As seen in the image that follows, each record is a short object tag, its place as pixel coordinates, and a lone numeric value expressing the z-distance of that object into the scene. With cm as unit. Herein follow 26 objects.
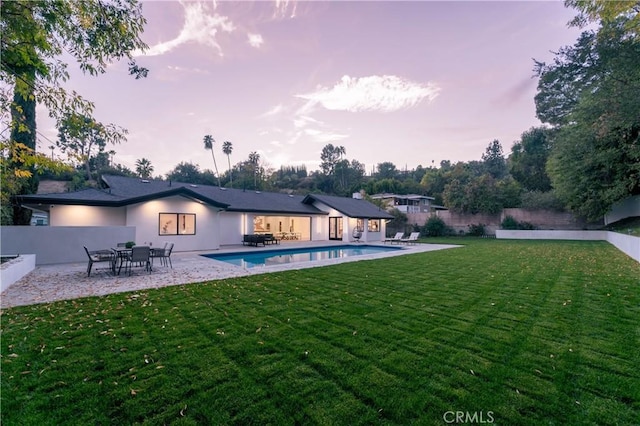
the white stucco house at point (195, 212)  1282
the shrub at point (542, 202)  2442
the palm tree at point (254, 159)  5166
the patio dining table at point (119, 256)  857
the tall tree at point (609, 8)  598
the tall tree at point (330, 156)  6419
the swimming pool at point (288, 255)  1252
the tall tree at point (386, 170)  6531
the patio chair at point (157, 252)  948
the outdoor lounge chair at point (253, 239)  1711
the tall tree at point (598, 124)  1155
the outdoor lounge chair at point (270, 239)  1775
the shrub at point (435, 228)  2716
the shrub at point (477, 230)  2652
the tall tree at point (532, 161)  3441
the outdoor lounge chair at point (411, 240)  1925
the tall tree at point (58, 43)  374
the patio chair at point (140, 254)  834
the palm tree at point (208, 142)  4965
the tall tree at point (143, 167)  4241
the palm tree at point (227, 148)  4975
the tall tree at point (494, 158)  5728
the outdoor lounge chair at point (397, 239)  2001
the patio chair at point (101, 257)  835
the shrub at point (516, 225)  2523
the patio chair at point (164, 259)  956
